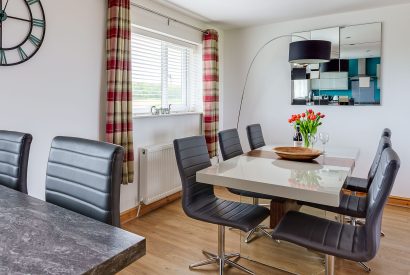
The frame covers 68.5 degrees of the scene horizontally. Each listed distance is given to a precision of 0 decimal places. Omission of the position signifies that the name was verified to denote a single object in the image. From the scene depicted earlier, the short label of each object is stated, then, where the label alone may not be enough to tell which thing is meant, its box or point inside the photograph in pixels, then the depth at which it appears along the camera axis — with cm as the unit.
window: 333
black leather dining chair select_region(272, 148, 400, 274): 148
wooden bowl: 240
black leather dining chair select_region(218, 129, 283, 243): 264
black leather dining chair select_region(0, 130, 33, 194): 155
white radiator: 322
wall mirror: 365
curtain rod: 315
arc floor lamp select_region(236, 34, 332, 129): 268
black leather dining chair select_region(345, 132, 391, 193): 266
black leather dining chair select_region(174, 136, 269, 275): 197
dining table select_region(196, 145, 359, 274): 167
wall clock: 209
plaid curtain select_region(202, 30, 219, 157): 410
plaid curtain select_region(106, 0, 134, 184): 275
